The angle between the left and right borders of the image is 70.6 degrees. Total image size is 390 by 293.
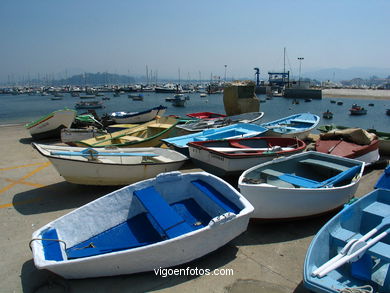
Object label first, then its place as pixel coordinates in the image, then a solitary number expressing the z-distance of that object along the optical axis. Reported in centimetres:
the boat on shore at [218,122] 1331
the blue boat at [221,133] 1095
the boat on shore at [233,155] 812
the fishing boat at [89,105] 5112
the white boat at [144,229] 408
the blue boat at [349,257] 350
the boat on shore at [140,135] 1106
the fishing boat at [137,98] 8949
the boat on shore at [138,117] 1984
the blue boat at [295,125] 1294
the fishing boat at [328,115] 4134
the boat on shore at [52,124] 1545
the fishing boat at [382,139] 1189
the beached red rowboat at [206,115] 1846
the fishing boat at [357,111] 4978
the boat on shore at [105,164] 727
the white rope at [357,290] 326
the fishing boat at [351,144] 930
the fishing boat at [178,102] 6631
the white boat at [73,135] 1384
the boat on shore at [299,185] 561
